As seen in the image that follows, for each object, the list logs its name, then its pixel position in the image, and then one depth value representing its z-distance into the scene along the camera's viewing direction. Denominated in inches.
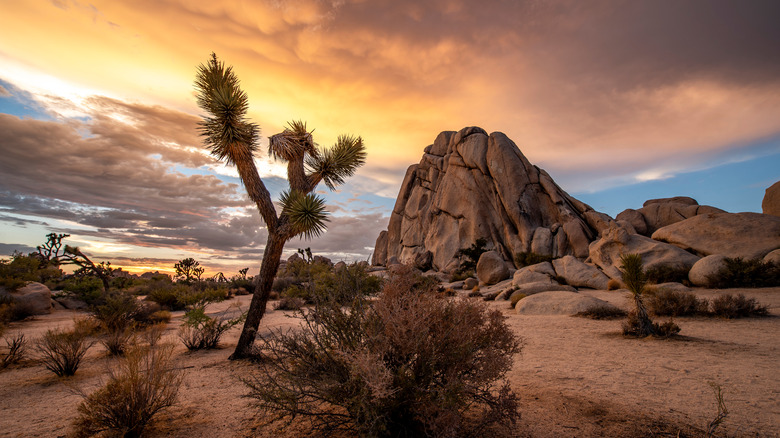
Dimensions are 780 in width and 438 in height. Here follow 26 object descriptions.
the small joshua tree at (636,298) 315.9
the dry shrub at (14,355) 269.6
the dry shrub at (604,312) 426.0
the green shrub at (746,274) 525.3
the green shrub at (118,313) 382.6
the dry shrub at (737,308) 373.7
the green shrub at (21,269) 569.7
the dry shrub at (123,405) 144.0
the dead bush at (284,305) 625.9
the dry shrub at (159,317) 471.2
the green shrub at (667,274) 622.8
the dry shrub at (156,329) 331.1
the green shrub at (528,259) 1207.9
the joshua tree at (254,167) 292.7
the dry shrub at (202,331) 332.8
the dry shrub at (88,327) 283.1
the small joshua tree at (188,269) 1090.1
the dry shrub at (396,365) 106.3
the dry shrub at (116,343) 301.4
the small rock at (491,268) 1010.7
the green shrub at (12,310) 464.4
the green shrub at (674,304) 394.0
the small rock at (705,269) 557.9
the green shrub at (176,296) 616.1
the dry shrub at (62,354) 243.1
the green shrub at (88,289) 640.4
